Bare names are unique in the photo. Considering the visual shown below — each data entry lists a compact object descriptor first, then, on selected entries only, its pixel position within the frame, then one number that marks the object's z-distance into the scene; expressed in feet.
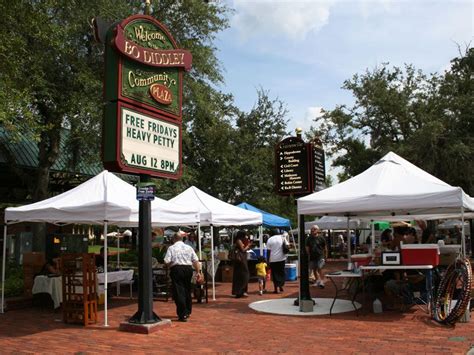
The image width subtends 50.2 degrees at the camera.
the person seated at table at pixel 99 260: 44.65
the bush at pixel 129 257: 77.05
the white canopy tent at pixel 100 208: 30.55
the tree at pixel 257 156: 89.35
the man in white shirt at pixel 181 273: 29.91
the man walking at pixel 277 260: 44.21
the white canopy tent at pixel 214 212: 43.52
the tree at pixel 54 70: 39.11
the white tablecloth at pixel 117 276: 36.11
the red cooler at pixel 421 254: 30.12
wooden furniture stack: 29.78
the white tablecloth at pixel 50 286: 36.04
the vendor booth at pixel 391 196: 29.66
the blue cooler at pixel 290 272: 55.42
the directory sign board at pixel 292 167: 36.68
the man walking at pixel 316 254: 47.11
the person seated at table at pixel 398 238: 38.47
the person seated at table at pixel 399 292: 32.07
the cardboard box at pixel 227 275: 56.49
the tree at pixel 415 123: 83.61
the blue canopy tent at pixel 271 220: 61.82
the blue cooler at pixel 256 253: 59.18
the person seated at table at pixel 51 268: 38.37
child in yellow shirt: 43.06
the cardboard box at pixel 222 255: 57.16
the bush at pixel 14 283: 39.83
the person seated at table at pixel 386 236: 55.66
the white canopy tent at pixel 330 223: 86.28
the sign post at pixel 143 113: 26.37
